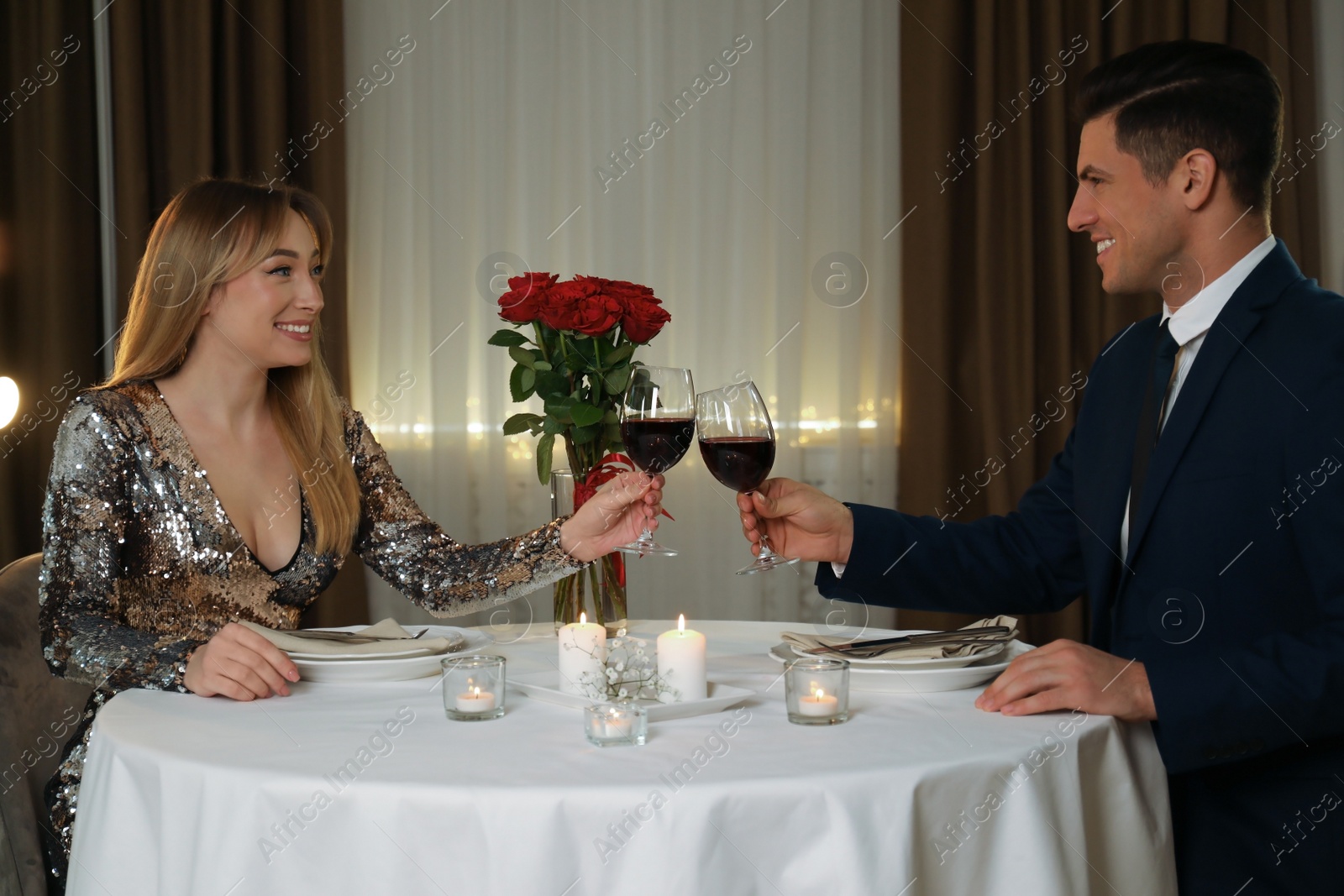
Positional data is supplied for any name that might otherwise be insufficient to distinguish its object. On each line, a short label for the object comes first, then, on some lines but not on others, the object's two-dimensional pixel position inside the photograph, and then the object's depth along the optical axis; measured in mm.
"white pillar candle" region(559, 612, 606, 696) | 1378
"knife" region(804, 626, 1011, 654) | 1461
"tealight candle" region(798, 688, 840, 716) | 1243
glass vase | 1839
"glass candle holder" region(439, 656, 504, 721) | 1287
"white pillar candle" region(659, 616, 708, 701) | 1339
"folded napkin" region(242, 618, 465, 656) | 1497
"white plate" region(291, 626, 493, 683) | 1478
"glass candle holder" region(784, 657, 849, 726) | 1246
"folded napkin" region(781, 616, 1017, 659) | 1421
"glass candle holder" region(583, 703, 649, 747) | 1174
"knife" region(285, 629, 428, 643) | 1571
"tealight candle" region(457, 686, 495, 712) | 1286
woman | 1781
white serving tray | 1280
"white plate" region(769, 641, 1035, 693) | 1384
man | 1342
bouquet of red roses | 1804
